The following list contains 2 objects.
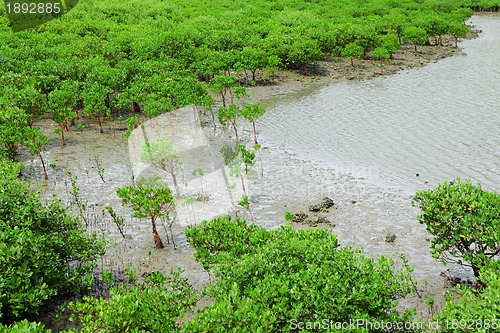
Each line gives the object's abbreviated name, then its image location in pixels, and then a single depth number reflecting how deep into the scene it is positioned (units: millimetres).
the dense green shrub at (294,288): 7848
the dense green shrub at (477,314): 7472
